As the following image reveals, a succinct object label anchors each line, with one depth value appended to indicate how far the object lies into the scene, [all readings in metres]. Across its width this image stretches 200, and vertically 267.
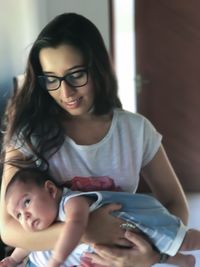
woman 1.09
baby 1.09
